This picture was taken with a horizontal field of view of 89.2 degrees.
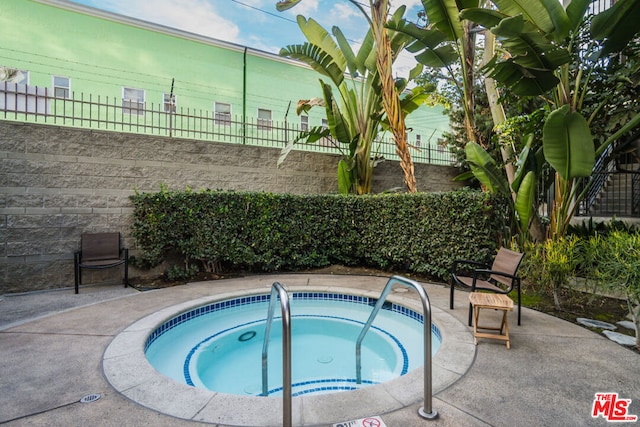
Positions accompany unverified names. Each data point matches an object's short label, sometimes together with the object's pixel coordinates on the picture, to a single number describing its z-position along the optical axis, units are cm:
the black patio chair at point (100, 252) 546
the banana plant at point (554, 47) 411
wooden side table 320
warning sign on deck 203
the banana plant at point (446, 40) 539
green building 874
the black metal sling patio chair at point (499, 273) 378
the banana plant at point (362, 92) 681
